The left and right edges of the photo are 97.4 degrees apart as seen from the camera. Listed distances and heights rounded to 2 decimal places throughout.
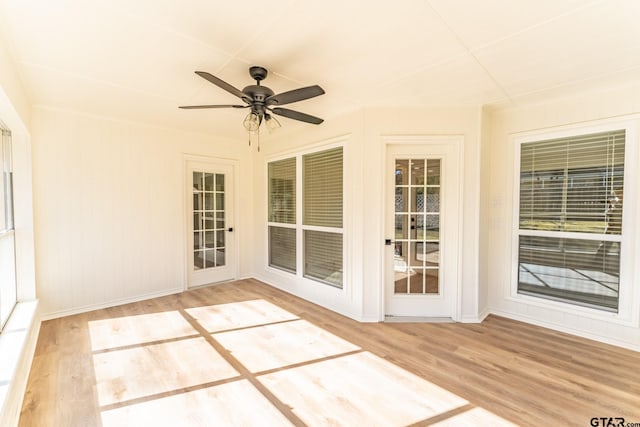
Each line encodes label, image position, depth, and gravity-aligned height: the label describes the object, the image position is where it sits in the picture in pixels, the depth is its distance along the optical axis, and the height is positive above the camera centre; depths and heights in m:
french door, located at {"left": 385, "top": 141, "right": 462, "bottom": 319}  3.25 -0.33
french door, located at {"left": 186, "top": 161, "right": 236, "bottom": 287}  4.43 -0.31
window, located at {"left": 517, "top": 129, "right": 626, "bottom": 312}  2.75 -0.15
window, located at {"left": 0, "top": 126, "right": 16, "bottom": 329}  2.60 -0.29
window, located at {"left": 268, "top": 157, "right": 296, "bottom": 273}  4.35 -0.16
